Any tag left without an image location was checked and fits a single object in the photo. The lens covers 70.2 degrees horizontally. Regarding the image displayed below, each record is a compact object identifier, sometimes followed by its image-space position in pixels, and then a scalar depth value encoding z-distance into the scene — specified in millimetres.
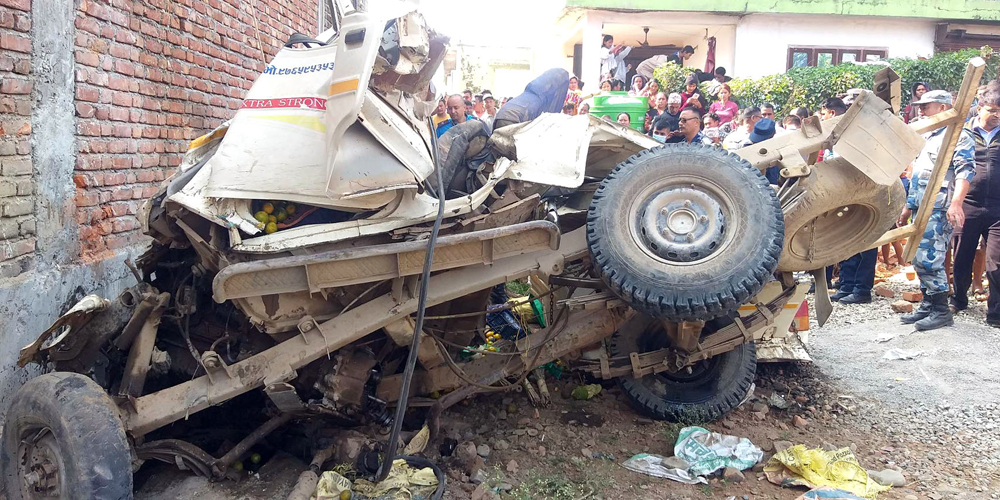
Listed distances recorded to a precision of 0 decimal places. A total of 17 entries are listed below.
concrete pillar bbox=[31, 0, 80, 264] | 4059
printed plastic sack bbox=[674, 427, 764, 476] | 3797
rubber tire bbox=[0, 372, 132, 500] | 2982
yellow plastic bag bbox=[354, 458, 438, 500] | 3457
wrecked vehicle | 3234
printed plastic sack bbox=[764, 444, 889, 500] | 3545
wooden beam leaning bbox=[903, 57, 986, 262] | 3996
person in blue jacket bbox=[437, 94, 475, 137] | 8770
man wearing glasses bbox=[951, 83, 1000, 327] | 6125
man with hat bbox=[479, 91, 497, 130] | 11992
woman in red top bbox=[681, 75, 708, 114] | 12016
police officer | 5926
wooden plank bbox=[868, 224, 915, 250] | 4398
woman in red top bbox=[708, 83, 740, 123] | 10263
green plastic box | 9500
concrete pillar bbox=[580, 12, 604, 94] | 16719
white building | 17172
